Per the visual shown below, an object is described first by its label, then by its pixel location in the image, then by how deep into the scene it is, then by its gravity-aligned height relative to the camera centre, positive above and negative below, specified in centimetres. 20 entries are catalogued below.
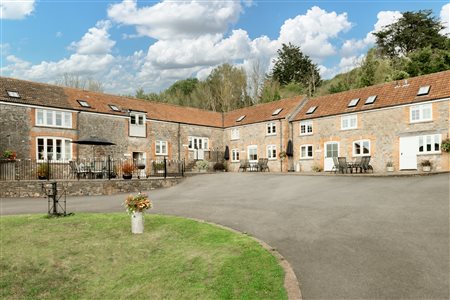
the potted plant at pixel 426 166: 2184 -94
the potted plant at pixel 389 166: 2416 -100
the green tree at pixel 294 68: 5925 +1574
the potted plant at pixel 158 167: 3005 -97
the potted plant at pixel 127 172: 2149 -100
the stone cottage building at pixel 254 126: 2358 +256
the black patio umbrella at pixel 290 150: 3167 +41
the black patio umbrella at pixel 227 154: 3775 +9
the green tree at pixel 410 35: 4212 +1592
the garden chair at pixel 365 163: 2313 -71
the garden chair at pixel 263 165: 3247 -103
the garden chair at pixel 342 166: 2352 -91
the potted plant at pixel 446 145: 2155 +44
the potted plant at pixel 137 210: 987 -163
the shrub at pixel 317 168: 2919 -127
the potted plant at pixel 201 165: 3391 -97
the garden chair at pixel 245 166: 3386 -114
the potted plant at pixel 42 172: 2135 -90
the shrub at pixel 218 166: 3619 -124
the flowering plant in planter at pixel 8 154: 2205 +29
